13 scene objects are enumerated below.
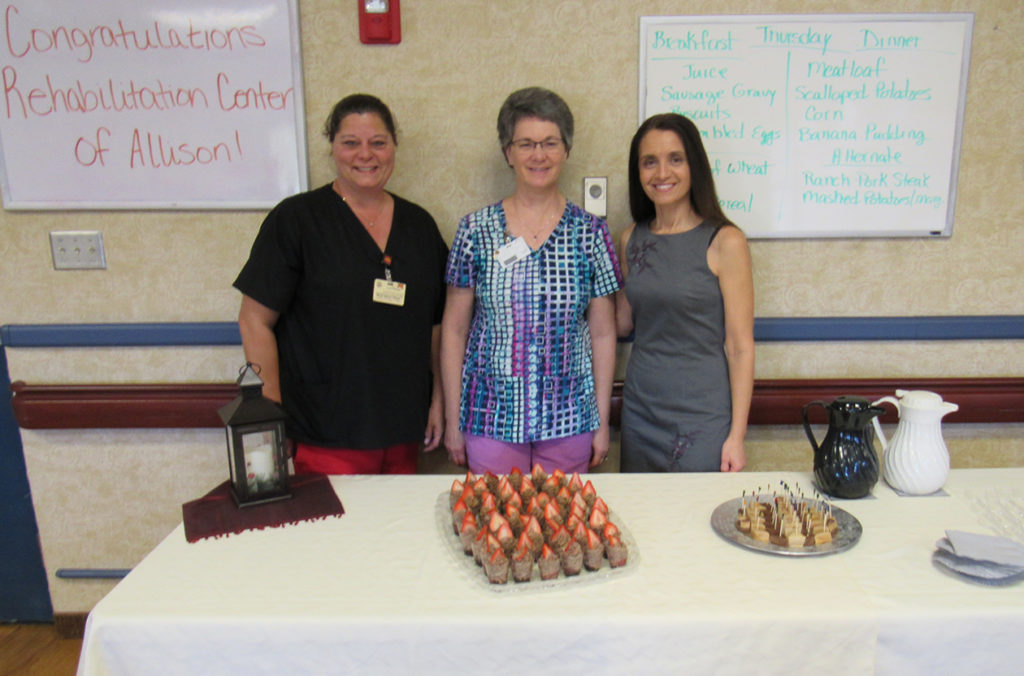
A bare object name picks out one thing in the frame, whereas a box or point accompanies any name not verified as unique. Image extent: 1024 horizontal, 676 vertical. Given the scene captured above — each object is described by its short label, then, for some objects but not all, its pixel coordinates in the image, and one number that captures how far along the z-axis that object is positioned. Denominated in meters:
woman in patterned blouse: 1.71
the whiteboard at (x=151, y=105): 1.92
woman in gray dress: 1.72
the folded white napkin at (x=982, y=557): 1.11
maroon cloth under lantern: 1.33
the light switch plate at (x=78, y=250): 2.04
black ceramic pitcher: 1.40
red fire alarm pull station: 1.90
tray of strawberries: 1.13
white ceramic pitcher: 1.42
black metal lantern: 1.37
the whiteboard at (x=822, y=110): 1.94
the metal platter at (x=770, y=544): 1.20
